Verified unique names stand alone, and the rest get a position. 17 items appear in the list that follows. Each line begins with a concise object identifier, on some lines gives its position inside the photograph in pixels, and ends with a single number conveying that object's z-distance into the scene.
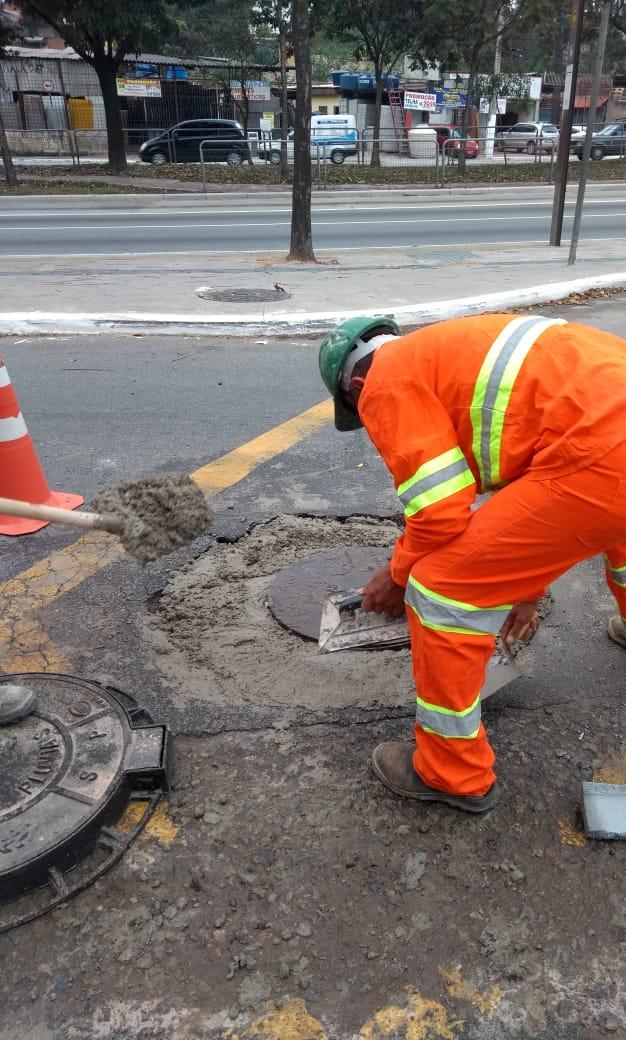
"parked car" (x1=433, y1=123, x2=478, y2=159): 25.17
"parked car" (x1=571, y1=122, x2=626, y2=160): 29.34
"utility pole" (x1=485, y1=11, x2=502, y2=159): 29.56
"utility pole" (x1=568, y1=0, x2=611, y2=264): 8.33
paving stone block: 2.01
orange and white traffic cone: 3.63
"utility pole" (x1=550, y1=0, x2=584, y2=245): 9.03
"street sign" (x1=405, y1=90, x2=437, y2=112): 25.67
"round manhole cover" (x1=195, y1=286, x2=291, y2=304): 8.28
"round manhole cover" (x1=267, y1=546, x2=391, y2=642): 2.95
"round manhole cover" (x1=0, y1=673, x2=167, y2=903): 1.92
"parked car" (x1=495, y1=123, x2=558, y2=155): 26.33
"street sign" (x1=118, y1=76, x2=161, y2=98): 31.52
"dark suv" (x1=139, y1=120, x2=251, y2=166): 25.88
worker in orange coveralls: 1.78
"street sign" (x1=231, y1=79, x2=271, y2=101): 35.81
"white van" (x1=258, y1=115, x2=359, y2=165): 26.92
